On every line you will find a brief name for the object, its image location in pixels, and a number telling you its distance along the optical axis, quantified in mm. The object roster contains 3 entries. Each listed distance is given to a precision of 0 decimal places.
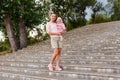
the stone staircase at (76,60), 3850
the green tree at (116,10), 13382
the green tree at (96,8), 13572
